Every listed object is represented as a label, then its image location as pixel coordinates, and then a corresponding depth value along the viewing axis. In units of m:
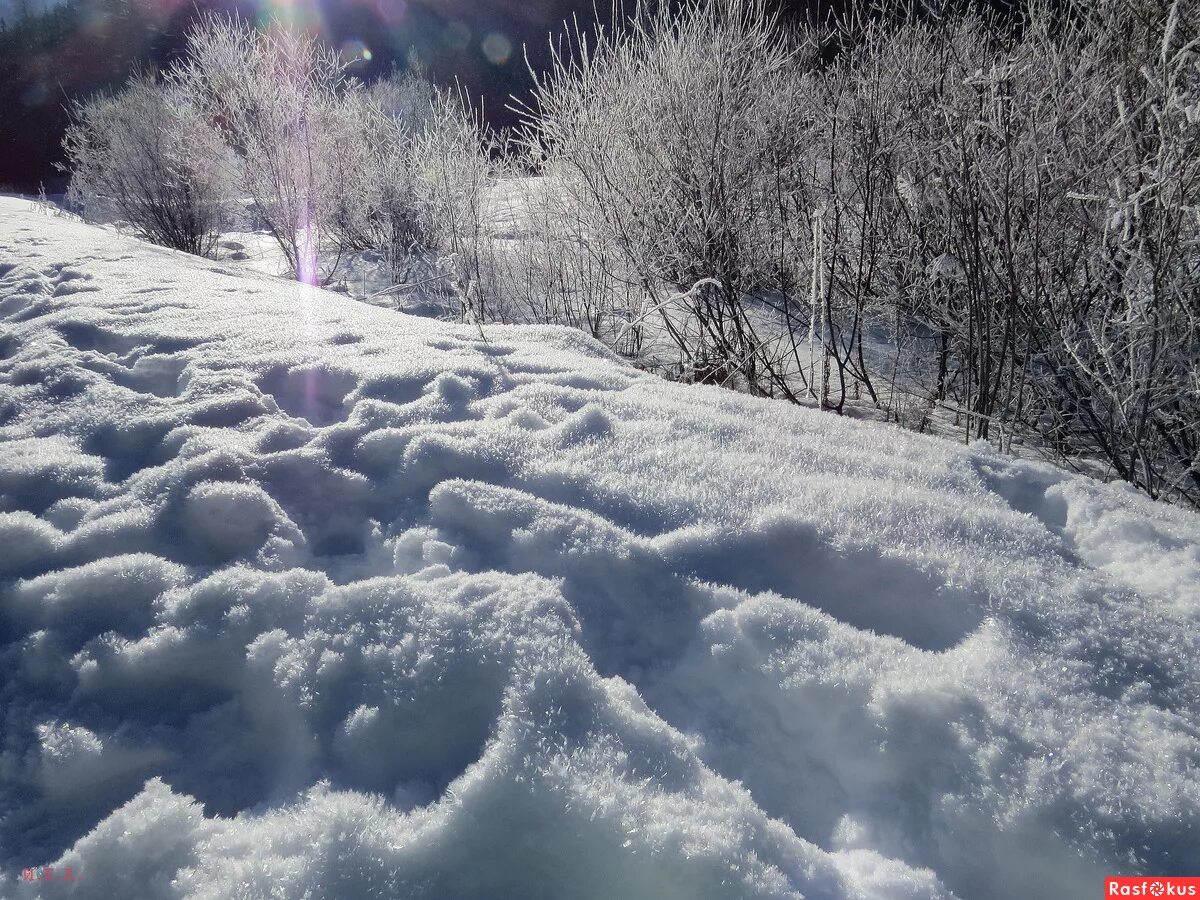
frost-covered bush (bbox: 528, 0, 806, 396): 3.54
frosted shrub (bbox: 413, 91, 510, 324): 5.23
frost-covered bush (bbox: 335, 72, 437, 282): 7.68
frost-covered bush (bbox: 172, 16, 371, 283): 6.92
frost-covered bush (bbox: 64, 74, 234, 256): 8.80
